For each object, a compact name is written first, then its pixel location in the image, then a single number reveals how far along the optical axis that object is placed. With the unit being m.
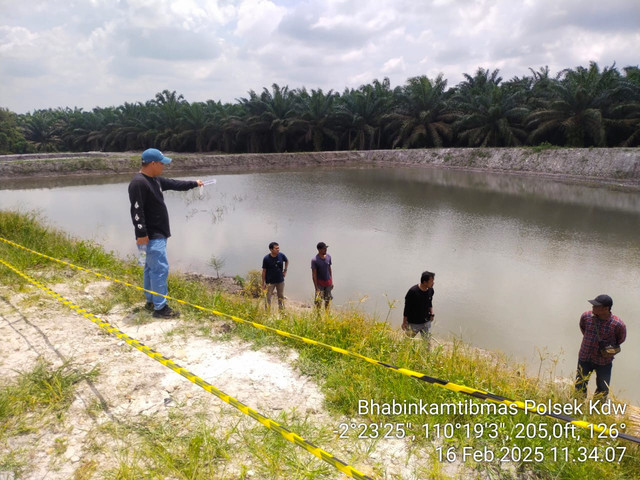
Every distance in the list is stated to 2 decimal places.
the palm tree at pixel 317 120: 41.66
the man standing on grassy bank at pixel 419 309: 5.08
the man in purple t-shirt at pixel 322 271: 6.38
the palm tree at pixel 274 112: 42.66
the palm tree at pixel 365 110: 40.59
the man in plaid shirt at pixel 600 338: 4.11
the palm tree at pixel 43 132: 56.41
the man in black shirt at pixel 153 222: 4.46
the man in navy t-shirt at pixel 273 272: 6.51
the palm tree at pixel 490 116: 32.44
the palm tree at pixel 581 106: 26.47
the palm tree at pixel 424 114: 37.09
